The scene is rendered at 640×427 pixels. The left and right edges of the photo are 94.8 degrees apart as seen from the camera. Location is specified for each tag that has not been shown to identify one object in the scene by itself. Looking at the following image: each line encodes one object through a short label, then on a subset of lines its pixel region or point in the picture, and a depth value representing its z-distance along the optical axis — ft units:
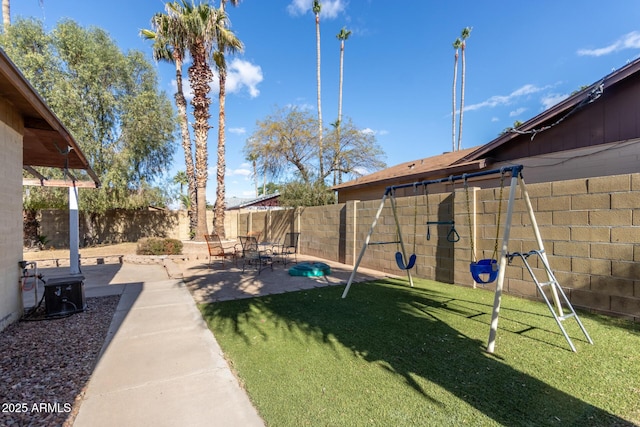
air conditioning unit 14.61
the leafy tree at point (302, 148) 60.54
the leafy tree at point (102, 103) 39.06
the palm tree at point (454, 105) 86.84
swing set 10.03
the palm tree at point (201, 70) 37.68
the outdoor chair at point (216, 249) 28.68
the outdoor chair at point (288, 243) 35.30
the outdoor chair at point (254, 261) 27.74
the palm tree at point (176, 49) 38.06
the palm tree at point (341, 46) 76.49
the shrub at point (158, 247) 34.55
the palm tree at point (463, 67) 82.16
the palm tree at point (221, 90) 40.09
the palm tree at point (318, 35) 69.75
